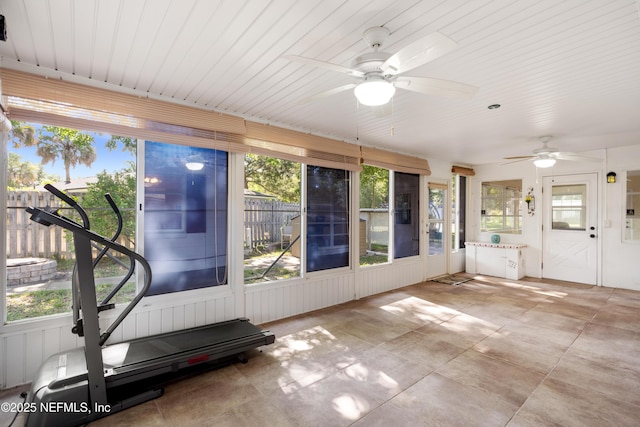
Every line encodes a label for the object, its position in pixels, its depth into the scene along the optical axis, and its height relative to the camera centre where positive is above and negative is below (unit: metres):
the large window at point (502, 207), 6.53 +0.13
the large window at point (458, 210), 6.85 +0.06
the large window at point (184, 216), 2.95 -0.03
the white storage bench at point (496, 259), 6.07 -0.98
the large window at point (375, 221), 5.34 -0.14
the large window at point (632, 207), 5.06 +0.09
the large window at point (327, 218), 4.16 -0.08
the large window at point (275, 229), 4.27 -0.23
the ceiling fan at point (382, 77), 1.73 +0.85
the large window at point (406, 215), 5.43 -0.04
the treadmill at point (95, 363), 1.89 -1.12
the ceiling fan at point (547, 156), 4.41 +0.84
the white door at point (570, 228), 5.55 -0.31
